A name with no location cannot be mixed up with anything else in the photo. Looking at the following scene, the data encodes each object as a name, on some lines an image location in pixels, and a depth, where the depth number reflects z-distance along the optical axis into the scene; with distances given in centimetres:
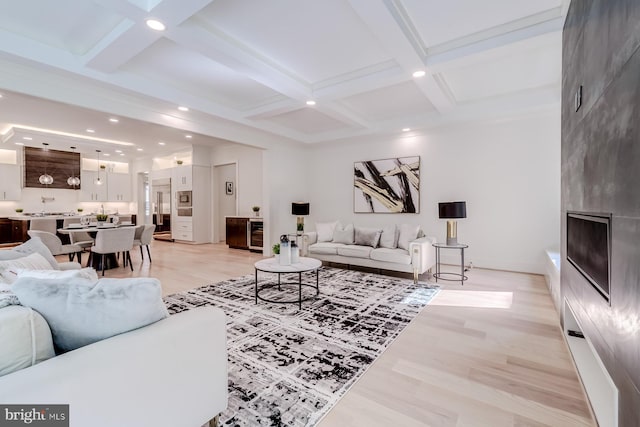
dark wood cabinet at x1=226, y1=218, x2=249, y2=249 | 748
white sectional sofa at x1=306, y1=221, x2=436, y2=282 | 446
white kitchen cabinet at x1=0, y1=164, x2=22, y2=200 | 781
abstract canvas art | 597
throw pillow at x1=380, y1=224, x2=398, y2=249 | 495
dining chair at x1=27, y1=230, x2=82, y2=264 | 424
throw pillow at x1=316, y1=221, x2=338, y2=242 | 568
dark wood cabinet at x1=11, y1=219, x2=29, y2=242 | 750
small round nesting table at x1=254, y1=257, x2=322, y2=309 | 340
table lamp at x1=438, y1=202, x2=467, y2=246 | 457
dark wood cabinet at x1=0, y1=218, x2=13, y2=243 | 765
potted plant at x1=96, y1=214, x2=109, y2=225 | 593
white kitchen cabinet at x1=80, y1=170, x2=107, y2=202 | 923
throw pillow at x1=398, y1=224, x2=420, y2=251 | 478
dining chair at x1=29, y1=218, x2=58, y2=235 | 578
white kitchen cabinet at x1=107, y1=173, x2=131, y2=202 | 982
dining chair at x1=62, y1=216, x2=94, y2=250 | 516
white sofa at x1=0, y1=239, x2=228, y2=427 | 94
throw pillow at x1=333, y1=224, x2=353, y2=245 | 535
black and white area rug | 177
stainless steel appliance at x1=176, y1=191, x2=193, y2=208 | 853
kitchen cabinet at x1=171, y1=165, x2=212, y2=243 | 847
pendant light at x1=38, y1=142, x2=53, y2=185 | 803
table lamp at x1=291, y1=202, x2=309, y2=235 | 655
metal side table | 445
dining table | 519
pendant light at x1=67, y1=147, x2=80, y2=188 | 828
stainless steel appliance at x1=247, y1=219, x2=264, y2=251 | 720
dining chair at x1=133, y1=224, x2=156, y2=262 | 572
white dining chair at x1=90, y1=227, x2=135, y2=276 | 468
